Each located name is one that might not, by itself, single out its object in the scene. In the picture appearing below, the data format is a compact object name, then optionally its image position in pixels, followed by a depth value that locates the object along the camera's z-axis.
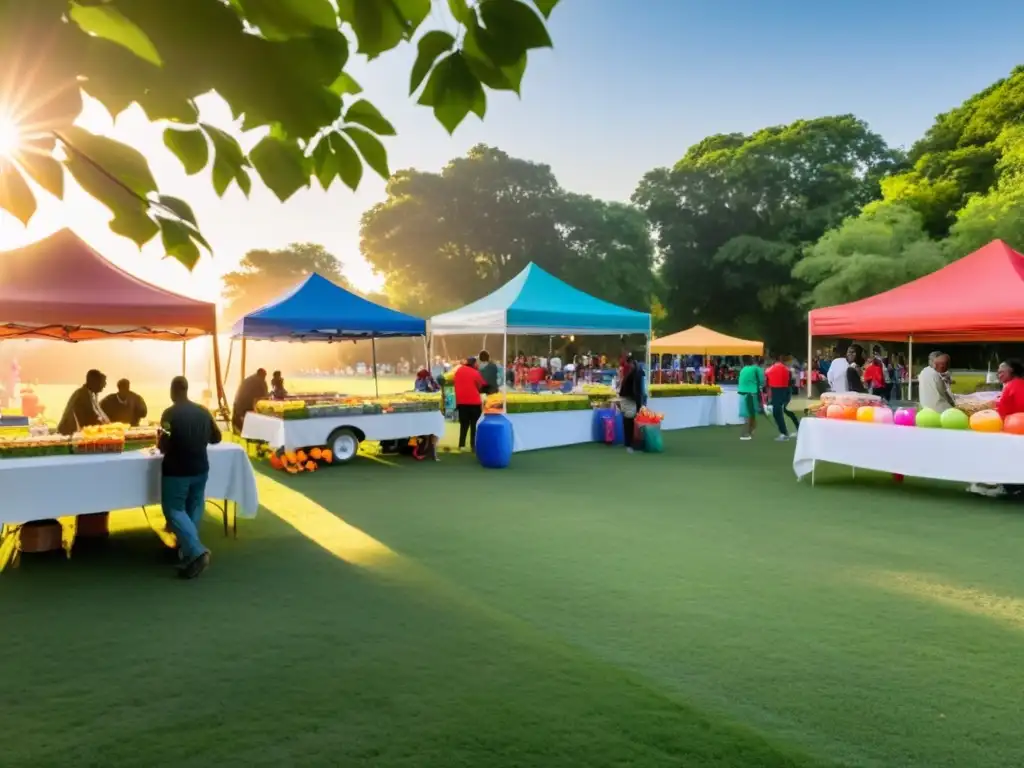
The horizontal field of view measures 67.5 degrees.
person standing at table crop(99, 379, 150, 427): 8.30
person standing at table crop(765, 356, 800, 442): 13.49
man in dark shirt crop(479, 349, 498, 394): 13.05
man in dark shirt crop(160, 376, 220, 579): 5.52
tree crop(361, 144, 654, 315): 41.00
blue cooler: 10.50
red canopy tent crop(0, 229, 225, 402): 7.57
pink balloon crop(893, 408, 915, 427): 8.48
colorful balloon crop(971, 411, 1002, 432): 7.83
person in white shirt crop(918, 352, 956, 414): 8.81
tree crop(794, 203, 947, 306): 25.77
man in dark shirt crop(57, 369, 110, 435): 7.29
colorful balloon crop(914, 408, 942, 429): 8.24
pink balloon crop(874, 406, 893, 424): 8.59
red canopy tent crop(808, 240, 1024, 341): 8.77
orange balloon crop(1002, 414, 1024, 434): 7.61
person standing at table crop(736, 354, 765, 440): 14.50
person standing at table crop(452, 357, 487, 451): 11.84
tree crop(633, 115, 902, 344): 36.69
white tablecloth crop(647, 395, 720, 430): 16.16
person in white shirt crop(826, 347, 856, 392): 13.30
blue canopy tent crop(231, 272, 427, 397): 11.29
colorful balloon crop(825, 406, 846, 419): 9.12
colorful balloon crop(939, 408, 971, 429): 8.09
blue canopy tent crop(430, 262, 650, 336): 11.84
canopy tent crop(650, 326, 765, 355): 23.27
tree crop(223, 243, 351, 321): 60.44
